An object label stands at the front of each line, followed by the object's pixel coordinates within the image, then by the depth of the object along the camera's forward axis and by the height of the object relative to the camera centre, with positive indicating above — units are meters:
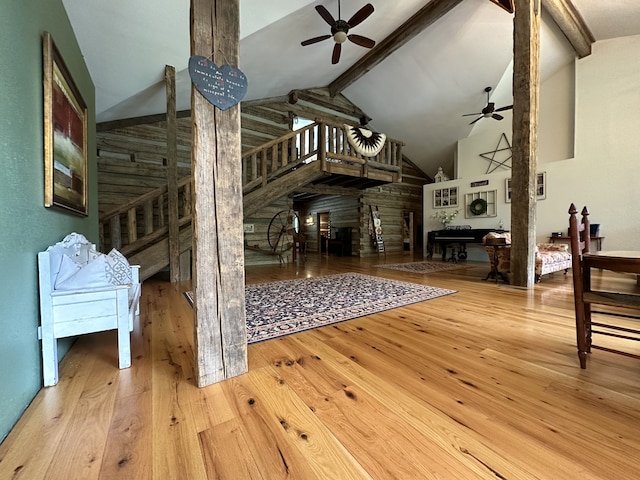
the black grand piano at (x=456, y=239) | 6.69 -0.15
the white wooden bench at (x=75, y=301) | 1.42 -0.36
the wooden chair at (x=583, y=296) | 1.43 -0.36
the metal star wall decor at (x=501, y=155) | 7.20 +2.15
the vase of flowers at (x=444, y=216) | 7.79 +0.52
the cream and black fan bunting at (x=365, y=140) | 5.71 +2.10
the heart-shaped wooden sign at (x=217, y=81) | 1.32 +0.81
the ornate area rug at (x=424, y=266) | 5.33 -0.73
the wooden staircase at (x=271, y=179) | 4.04 +1.19
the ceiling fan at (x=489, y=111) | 6.40 +2.97
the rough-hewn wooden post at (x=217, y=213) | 1.35 +0.13
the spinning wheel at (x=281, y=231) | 6.70 +0.12
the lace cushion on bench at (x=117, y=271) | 1.76 -0.23
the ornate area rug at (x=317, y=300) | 2.31 -0.75
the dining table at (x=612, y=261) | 1.32 -0.16
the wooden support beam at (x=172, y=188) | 3.98 +0.77
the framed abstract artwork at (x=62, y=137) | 1.61 +0.76
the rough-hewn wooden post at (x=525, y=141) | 3.61 +1.29
